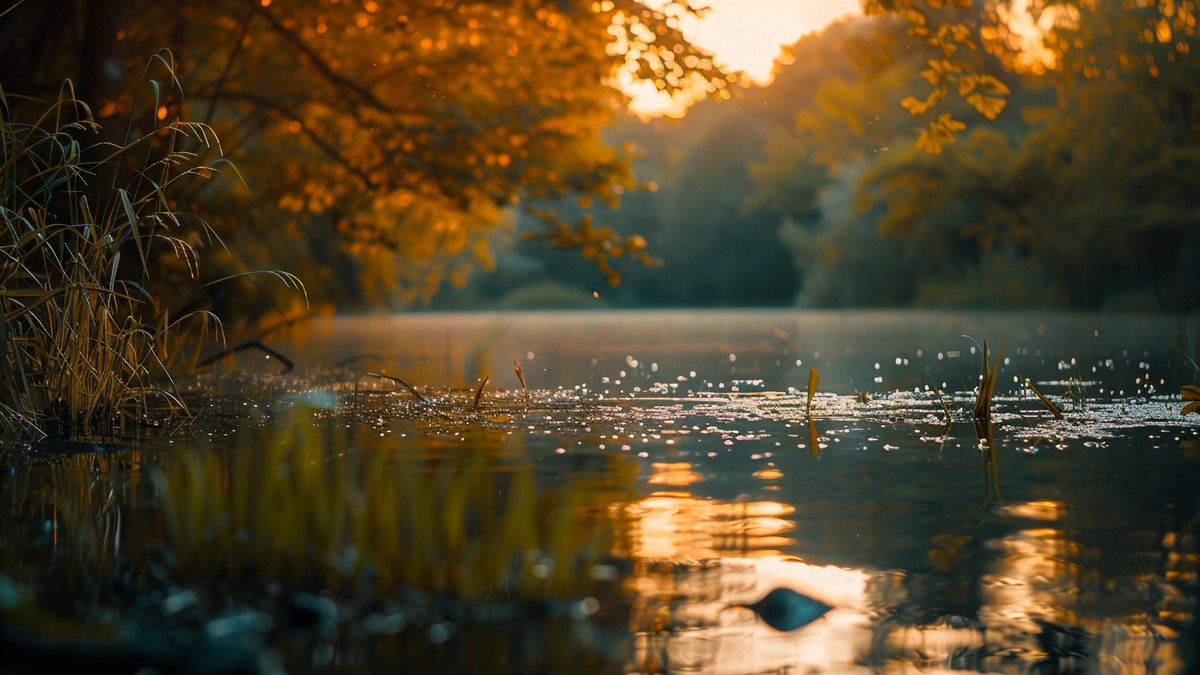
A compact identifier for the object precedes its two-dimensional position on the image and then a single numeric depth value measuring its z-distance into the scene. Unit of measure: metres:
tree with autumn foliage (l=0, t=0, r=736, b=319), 9.91
